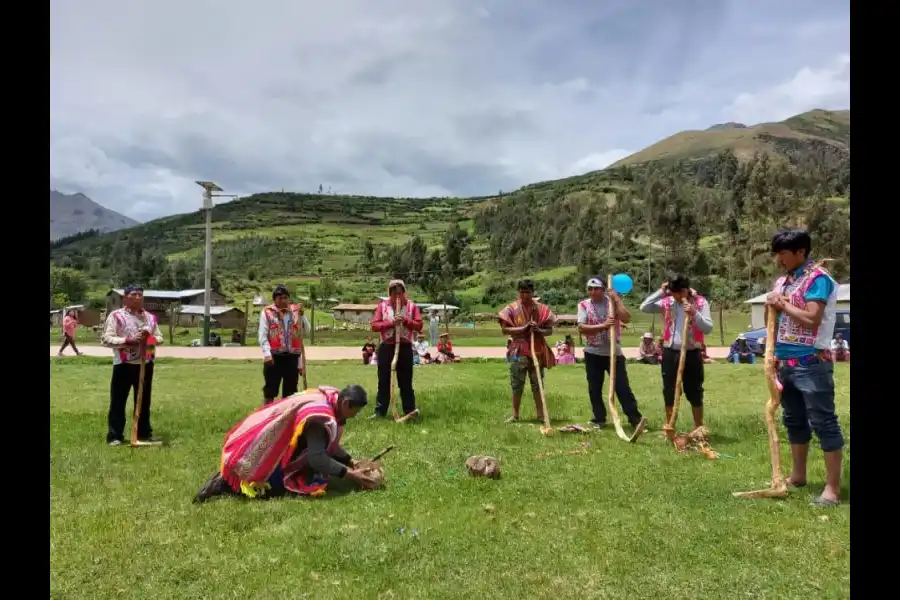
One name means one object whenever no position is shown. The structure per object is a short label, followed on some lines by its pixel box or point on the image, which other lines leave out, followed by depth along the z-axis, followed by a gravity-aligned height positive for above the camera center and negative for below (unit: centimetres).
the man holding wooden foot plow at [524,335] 972 -53
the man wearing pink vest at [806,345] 527 -37
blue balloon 880 +30
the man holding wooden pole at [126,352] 842 -74
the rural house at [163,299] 6521 +16
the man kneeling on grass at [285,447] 588 -145
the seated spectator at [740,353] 2312 -191
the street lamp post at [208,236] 3419 +375
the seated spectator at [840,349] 2117 -157
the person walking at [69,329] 2564 -127
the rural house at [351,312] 6944 -123
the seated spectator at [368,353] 2261 -197
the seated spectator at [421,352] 2227 -193
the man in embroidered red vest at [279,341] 926 -63
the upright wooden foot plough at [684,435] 765 -169
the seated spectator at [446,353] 2298 -198
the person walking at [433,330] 3073 -146
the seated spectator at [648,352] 2223 -182
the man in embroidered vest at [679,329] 789 -35
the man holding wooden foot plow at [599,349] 880 -69
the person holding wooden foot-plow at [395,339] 1009 -63
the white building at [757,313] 3259 -58
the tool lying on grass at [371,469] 625 -178
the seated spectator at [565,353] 2250 -190
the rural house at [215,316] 5801 -161
